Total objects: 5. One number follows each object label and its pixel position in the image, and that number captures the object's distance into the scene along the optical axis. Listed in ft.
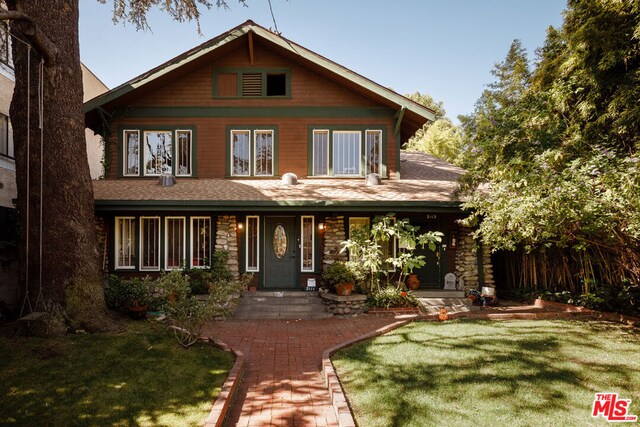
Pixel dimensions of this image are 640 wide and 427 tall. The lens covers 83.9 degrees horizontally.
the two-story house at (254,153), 34.65
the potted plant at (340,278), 29.66
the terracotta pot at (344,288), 29.60
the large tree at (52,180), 20.06
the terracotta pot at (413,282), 33.81
